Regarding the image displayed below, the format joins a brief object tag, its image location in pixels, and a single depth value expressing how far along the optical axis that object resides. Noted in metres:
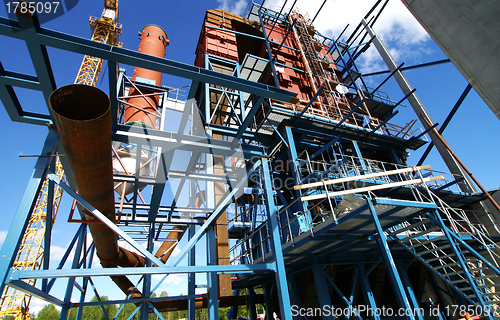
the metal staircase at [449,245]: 6.97
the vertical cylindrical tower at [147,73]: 9.59
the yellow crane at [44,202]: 24.69
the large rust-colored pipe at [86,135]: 3.64
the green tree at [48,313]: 49.89
